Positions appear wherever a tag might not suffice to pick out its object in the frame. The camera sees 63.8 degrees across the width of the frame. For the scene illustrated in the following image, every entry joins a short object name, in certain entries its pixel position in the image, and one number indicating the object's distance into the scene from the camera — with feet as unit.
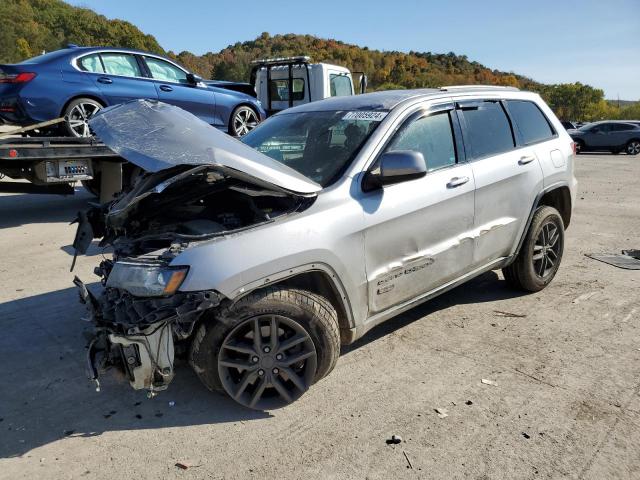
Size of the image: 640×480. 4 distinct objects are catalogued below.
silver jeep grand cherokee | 8.75
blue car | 23.41
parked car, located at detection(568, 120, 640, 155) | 78.23
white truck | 40.32
